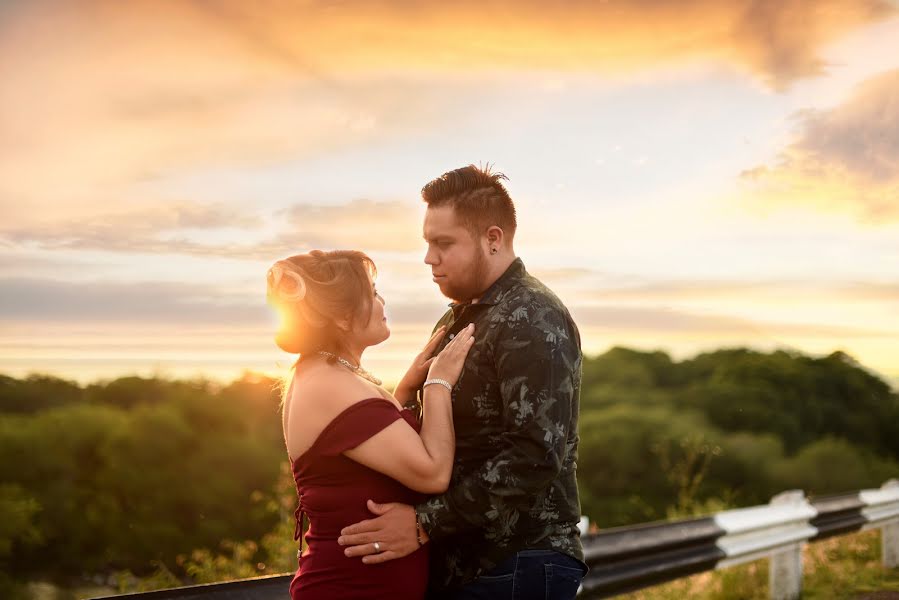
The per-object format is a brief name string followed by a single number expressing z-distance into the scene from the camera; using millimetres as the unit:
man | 3178
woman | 3164
